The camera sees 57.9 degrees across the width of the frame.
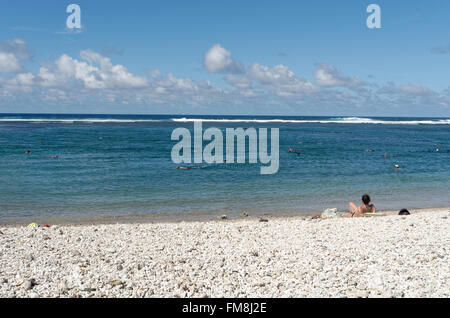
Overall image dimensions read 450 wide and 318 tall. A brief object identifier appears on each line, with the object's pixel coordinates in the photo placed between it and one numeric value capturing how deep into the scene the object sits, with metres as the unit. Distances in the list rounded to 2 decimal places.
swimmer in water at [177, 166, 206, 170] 27.97
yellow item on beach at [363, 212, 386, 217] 14.45
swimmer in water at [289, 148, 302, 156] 39.39
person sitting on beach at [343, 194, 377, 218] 14.57
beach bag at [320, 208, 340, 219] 15.01
